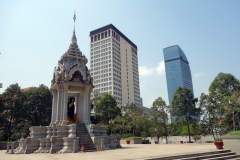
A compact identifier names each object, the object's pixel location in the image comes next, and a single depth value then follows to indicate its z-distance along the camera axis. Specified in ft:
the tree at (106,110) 173.17
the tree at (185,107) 137.24
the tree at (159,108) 150.41
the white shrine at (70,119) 67.00
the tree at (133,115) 171.63
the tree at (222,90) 123.44
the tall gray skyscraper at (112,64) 347.15
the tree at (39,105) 147.33
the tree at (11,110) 136.46
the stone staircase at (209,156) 43.48
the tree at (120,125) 160.25
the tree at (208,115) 130.62
